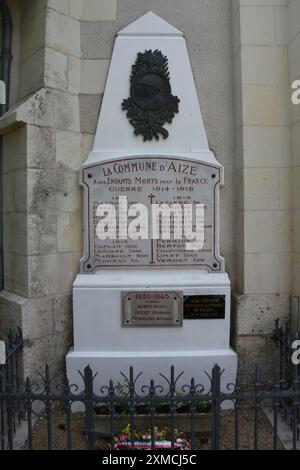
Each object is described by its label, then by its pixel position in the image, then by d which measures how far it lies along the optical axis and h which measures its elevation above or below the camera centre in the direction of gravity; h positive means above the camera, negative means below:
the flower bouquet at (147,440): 2.75 -1.66
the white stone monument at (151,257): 3.55 -0.33
